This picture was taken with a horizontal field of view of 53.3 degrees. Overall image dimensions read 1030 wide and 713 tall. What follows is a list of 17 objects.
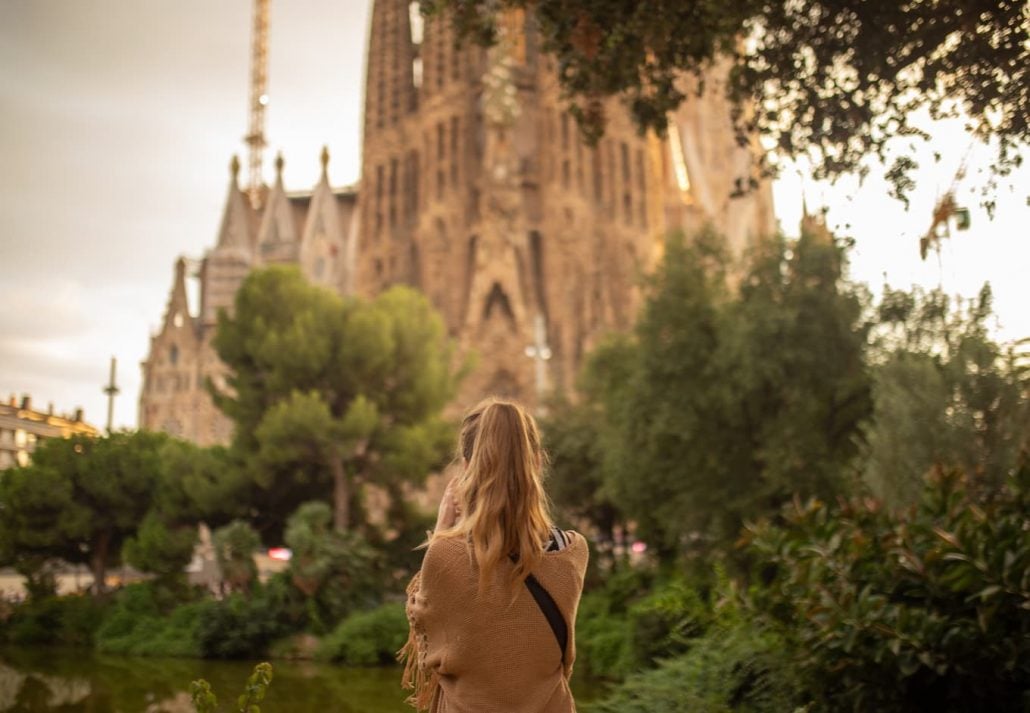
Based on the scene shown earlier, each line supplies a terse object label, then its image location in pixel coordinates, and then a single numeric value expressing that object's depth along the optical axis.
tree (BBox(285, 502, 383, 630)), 18.39
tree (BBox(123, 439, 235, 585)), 20.56
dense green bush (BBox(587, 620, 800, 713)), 6.40
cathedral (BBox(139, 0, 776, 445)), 35.44
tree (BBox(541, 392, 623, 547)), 20.97
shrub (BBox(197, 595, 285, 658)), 17.78
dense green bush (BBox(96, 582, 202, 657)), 17.95
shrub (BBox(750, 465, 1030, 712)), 5.31
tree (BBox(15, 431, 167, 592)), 18.33
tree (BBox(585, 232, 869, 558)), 14.30
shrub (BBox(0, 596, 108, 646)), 18.94
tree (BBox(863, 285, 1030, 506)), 9.73
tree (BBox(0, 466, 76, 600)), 17.97
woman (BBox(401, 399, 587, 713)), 2.28
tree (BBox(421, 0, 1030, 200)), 5.53
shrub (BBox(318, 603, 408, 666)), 16.59
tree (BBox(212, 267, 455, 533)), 22.05
